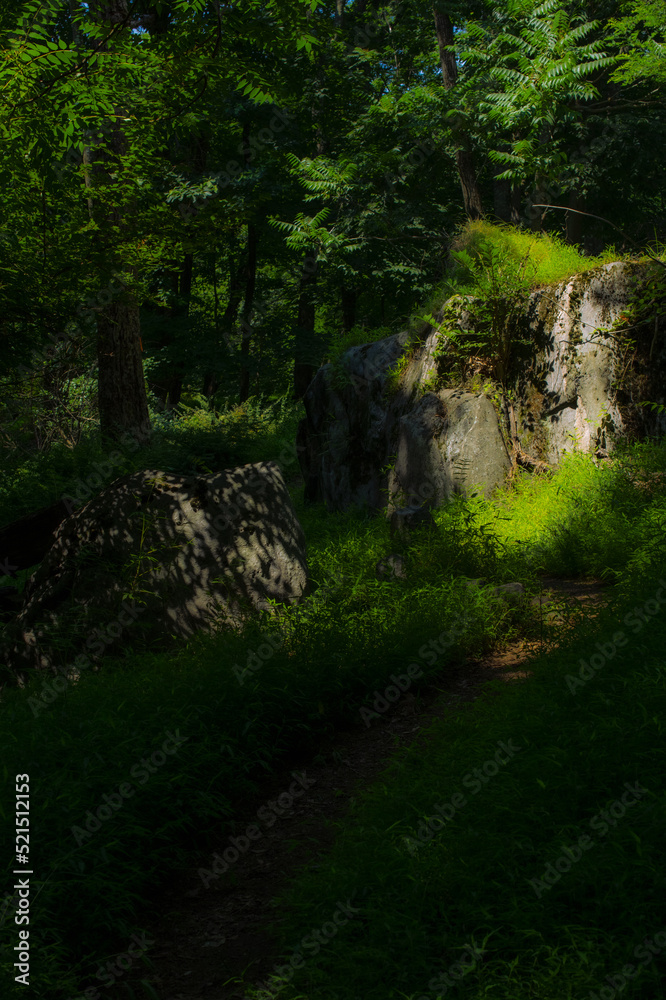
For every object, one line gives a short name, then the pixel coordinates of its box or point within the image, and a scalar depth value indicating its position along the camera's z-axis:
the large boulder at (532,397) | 8.84
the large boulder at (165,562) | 6.58
